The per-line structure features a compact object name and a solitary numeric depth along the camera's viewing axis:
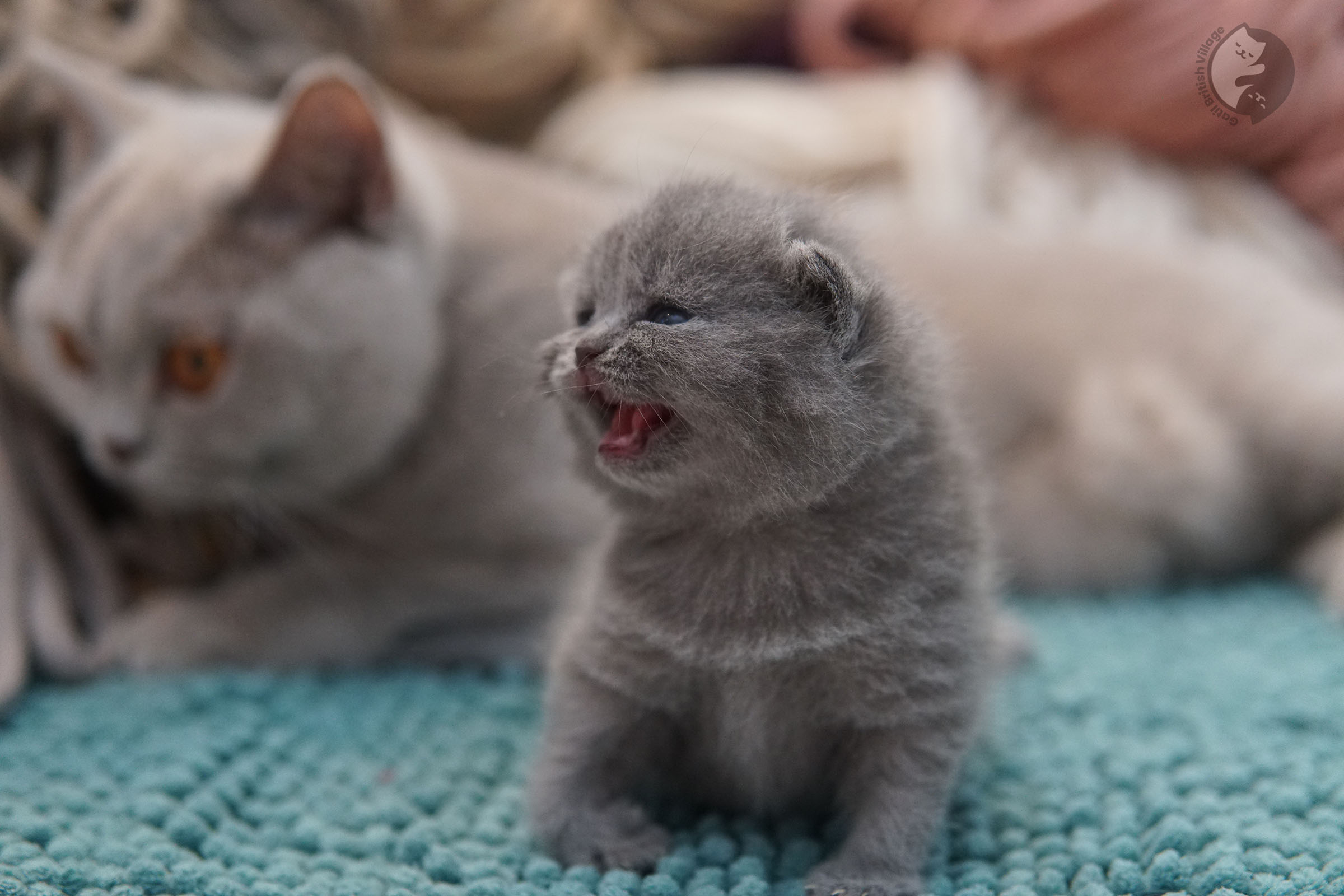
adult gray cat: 0.55
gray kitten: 0.44
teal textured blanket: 0.45
